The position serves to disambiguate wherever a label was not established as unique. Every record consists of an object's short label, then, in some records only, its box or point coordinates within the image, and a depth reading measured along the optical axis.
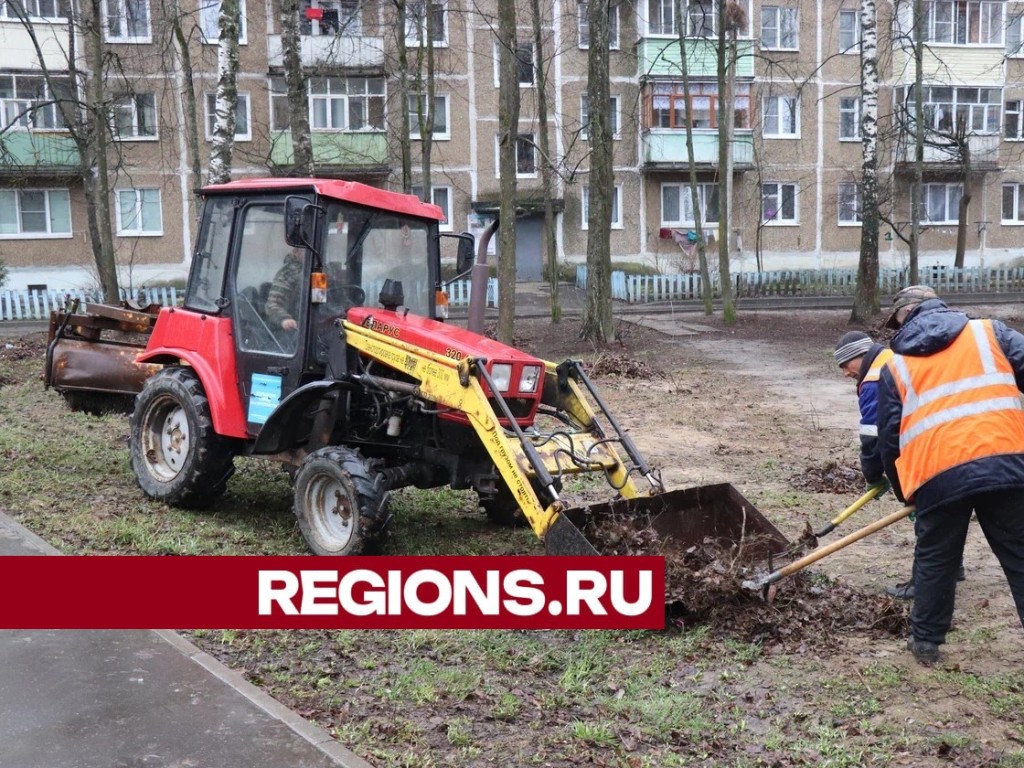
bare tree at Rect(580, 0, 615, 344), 19.23
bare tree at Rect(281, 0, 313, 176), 17.36
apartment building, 35.44
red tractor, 6.79
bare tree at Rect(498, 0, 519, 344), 16.12
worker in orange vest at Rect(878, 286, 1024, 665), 5.01
